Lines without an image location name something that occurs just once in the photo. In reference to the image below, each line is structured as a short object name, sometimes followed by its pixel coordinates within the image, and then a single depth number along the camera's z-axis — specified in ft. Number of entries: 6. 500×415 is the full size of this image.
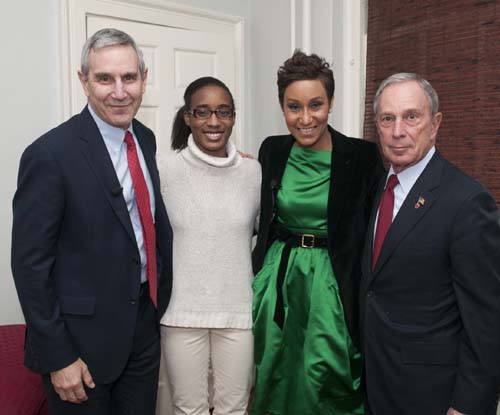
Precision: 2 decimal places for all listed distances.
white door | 9.66
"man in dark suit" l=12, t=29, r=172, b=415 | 4.44
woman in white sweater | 5.79
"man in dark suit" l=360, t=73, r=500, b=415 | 4.27
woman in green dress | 5.62
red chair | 5.87
